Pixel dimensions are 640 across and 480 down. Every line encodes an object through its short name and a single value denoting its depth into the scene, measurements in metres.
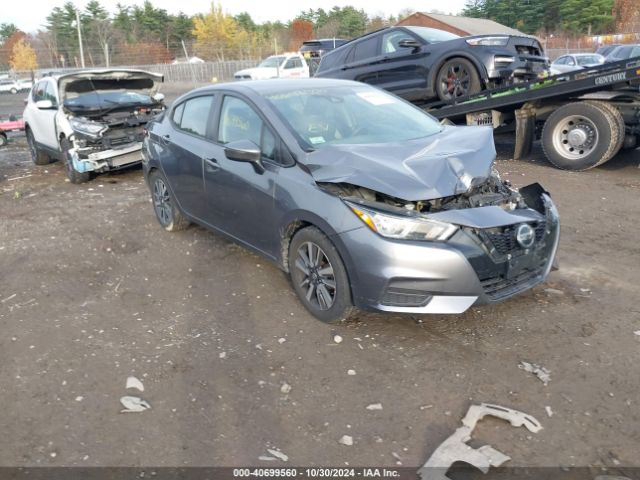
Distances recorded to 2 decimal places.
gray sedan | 3.29
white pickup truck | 25.56
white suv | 8.41
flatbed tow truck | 7.37
